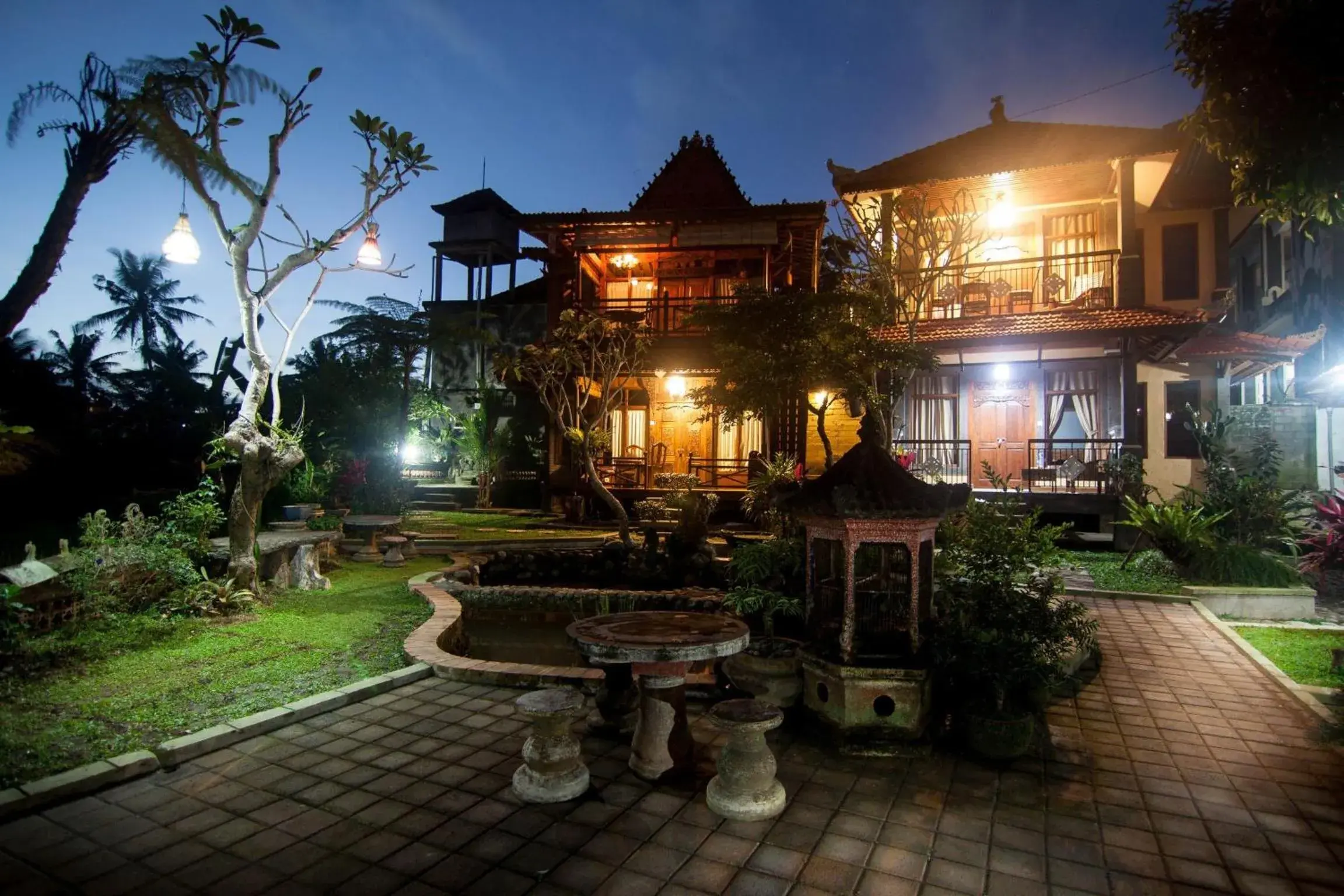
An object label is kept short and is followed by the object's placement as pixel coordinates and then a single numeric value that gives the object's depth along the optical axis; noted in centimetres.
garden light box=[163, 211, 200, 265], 798
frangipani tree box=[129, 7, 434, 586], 805
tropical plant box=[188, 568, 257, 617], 823
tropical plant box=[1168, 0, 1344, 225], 422
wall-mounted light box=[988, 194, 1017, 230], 1688
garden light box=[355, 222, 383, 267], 994
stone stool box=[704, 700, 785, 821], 404
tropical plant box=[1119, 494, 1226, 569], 1067
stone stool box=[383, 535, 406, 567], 1281
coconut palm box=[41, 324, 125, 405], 2142
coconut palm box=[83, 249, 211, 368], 3075
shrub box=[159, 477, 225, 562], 877
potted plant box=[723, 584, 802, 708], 566
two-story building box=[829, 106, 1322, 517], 1523
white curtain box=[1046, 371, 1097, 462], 1617
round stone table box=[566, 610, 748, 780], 455
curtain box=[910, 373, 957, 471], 1723
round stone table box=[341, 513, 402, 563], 1323
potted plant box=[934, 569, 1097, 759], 486
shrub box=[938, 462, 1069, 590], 596
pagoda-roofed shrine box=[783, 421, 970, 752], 516
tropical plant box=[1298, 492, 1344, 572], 983
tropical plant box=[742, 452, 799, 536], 1395
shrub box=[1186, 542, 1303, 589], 984
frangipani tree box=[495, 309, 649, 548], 1533
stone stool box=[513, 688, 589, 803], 420
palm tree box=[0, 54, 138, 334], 669
